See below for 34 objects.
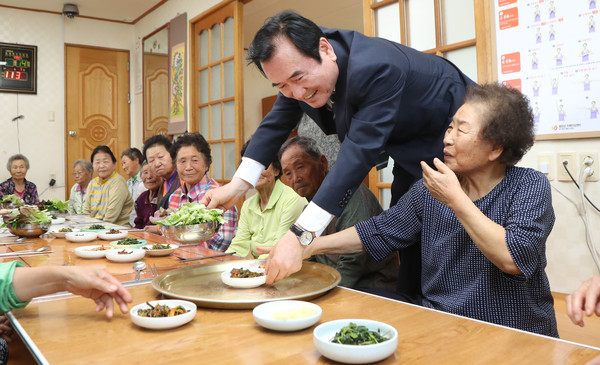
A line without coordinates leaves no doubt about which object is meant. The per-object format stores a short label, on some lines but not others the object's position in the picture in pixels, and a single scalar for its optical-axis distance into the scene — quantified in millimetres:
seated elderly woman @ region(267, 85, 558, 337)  1174
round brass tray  1104
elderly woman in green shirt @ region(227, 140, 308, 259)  2256
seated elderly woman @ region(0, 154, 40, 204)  5434
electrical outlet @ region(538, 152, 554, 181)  2219
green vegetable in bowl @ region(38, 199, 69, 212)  3448
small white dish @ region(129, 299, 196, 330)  947
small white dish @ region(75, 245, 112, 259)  1809
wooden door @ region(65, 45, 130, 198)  6480
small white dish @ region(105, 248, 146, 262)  1718
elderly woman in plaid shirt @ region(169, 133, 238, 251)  2877
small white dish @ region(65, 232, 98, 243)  2240
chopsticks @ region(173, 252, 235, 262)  1747
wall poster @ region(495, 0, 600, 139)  2047
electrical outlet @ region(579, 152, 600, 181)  2057
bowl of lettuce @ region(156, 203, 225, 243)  1534
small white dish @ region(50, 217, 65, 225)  3223
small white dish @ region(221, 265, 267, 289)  1235
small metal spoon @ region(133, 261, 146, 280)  1557
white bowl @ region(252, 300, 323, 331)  924
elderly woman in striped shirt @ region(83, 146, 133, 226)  4250
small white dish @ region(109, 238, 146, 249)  1930
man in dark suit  1375
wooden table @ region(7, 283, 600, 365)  816
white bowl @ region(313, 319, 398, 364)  772
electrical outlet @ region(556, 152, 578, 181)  2129
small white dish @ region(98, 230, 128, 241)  2291
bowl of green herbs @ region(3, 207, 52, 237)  2432
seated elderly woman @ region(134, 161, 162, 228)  3619
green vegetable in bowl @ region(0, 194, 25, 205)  3721
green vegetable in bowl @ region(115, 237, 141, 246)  2010
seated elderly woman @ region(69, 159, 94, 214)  4902
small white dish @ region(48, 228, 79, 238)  2426
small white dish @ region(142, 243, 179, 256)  1822
